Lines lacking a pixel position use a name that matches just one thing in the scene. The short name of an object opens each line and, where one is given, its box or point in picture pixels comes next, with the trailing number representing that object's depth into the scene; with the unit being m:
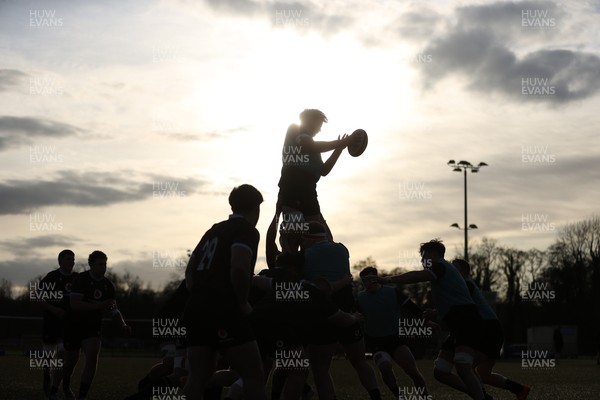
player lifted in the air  11.34
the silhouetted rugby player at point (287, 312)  9.19
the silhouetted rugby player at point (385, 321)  13.34
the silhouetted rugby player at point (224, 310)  7.53
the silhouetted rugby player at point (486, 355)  12.48
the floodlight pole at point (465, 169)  62.19
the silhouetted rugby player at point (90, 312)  13.40
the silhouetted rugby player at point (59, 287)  15.45
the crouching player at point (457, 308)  11.70
